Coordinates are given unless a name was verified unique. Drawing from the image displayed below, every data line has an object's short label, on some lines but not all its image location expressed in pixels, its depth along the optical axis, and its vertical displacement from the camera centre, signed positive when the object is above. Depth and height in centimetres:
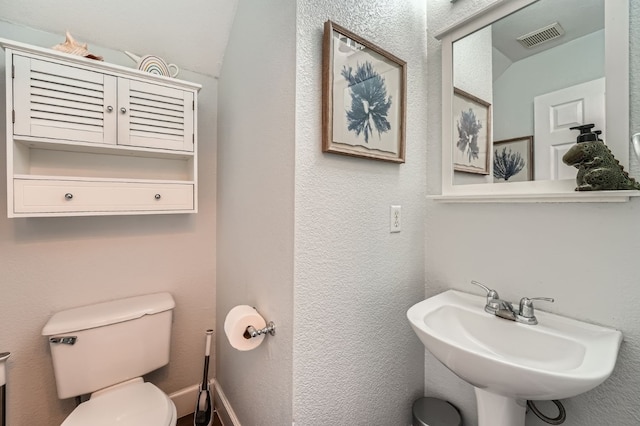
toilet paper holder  105 -47
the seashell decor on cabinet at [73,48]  115 +71
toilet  112 -68
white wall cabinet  106 +35
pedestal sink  68 -42
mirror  88 +48
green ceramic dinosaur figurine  81 +14
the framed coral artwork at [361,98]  96 +46
